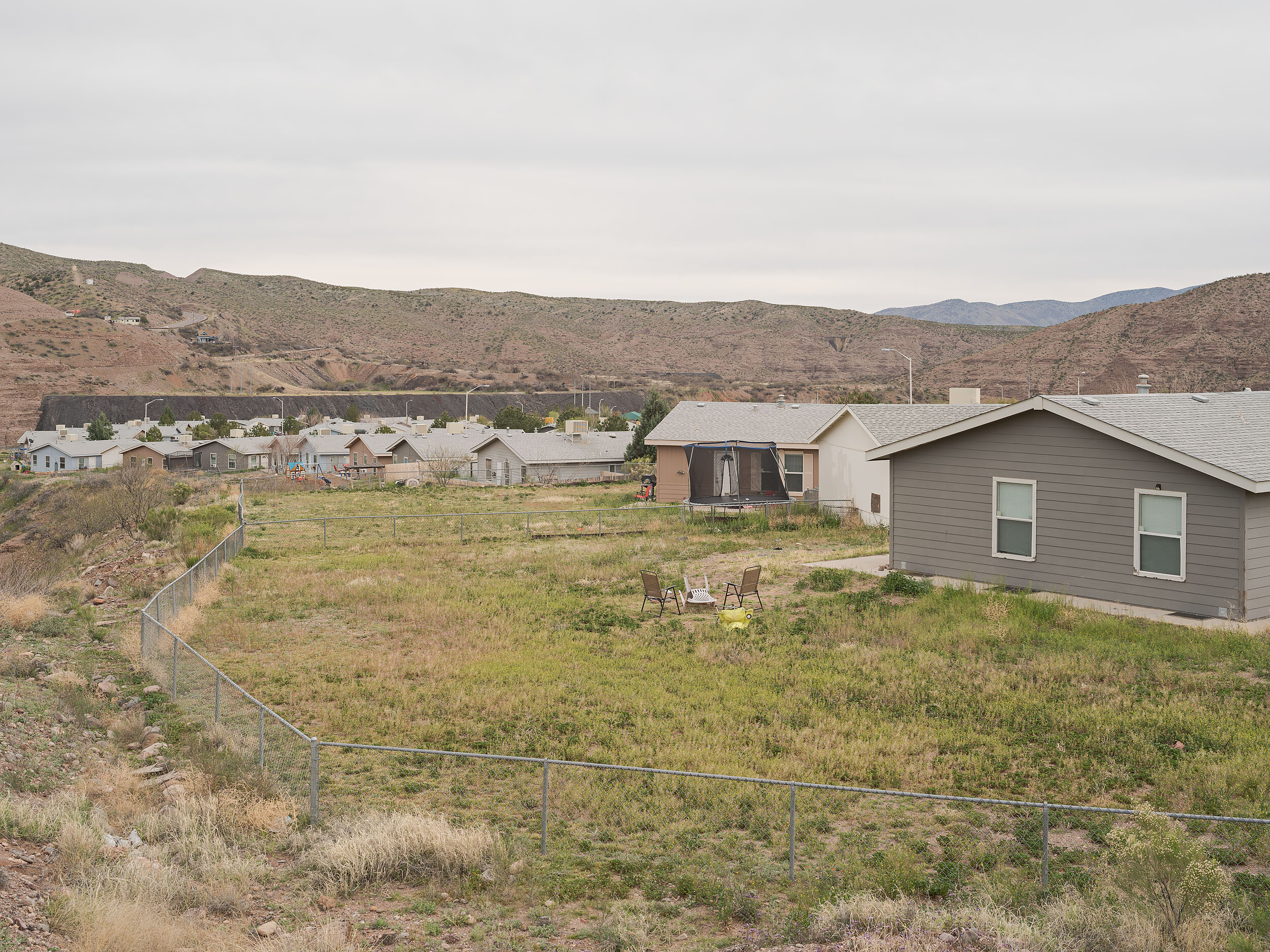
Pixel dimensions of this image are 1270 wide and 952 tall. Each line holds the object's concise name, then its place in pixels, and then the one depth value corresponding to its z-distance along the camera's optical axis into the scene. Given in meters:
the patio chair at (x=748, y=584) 20.67
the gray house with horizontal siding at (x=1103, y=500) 17.28
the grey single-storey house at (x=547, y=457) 62.53
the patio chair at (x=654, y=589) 20.58
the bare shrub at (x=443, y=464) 65.56
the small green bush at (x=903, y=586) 20.48
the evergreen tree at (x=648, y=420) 63.69
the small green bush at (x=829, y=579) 22.36
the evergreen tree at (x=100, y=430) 97.00
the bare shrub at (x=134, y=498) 43.34
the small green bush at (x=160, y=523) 36.50
